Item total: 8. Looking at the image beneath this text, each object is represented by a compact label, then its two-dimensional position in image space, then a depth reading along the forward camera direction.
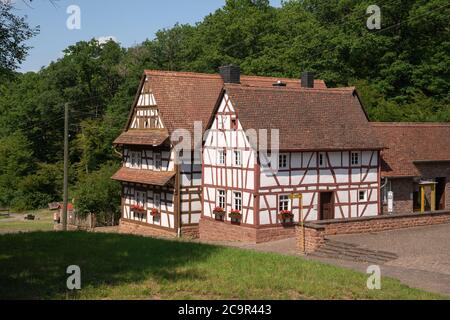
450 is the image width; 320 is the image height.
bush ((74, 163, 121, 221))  42.03
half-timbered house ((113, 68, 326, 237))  33.22
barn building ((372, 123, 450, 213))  33.84
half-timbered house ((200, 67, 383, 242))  29.33
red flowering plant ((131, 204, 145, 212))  36.03
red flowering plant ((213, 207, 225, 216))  31.03
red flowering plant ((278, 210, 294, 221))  29.28
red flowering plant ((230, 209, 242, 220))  29.73
